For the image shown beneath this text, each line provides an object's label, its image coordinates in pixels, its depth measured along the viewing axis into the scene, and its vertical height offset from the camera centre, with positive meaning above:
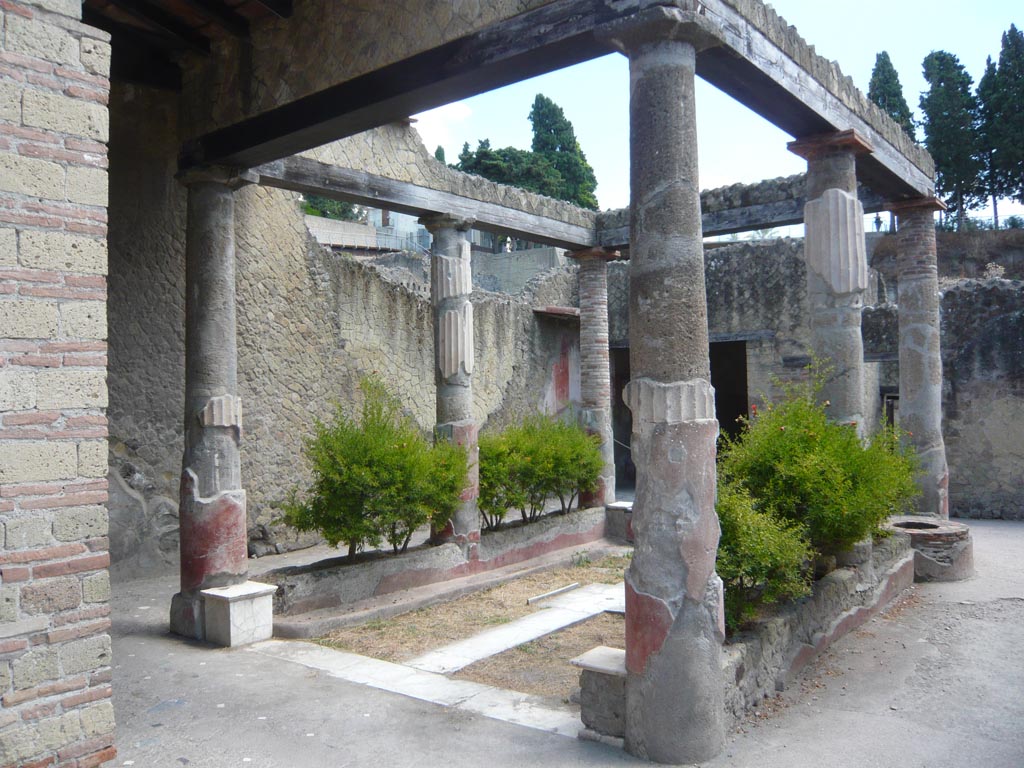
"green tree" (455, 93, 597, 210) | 27.17 +8.63
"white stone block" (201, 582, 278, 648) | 5.15 -1.23
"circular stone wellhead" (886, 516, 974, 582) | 7.02 -1.29
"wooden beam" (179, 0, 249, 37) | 5.29 +2.70
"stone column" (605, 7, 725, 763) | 3.50 -0.05
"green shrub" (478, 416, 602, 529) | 8.13 -0.55
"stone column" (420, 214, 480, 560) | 7.53 +0.65
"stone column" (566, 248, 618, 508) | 10.21 +0.82
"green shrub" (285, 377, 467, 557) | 6.12 -0.50
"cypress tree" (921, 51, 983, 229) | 24.59 +8.38
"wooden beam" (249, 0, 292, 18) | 5.26 +2.69
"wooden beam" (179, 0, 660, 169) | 4.07 +1.93
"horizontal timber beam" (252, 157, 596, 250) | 6.60 +2.03
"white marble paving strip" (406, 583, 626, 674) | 5.07 -1.52
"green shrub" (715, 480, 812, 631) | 4.25 -0.77
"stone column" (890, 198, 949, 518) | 8.08 +0.48
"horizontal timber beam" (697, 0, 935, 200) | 4.42 +2.03
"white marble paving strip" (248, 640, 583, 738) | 3.98 -1.47
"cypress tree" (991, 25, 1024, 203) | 23.05 +8.36
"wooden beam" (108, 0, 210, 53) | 5.30 +2.73
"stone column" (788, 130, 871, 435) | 6.09 +1.07
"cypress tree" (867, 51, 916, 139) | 25.78 +10.11
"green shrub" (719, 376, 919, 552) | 4.90 -0.40
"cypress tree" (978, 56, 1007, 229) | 23.72 +8.01
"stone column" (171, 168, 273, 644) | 5.46 +0.03
